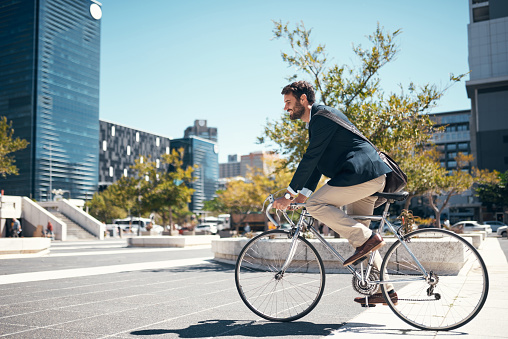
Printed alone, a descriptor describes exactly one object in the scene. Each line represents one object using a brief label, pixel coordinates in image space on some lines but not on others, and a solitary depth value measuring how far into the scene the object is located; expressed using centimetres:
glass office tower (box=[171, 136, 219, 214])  17888
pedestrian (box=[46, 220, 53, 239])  3619
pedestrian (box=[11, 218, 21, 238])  2965
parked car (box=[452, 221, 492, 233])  3955
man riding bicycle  381
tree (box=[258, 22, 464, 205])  1170
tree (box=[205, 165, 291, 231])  4606
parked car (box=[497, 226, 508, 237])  3525
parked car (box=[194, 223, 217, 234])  4884
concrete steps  4091
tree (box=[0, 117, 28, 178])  2197
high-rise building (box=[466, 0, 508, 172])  7512
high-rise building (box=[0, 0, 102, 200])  11556
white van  6091
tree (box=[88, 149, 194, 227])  2964
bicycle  366
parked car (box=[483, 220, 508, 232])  4691
